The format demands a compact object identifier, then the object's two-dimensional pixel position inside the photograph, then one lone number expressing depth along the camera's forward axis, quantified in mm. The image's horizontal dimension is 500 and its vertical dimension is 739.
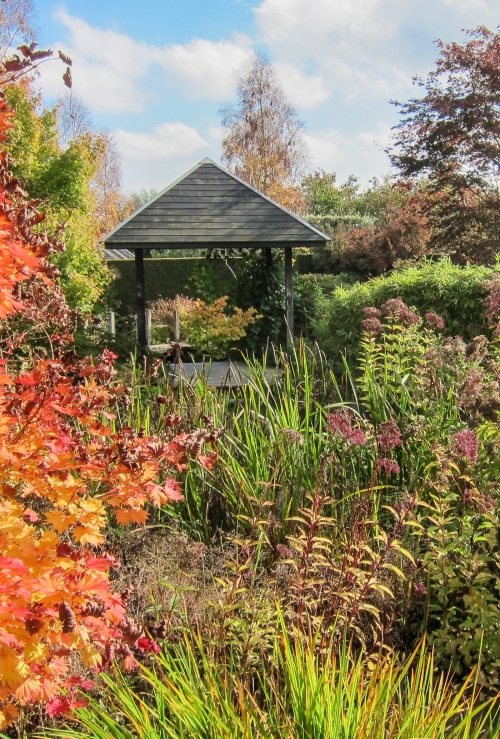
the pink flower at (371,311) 4368
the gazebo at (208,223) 9078
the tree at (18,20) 20517
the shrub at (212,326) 9664
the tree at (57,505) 1778
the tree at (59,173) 10945
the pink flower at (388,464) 2712
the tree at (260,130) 28484
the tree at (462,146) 14094
